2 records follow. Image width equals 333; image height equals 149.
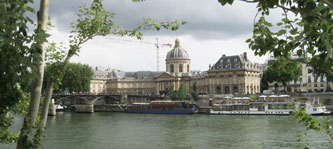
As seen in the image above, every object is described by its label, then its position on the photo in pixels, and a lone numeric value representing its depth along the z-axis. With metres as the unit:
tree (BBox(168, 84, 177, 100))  89.19
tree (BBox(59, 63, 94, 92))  87.88
